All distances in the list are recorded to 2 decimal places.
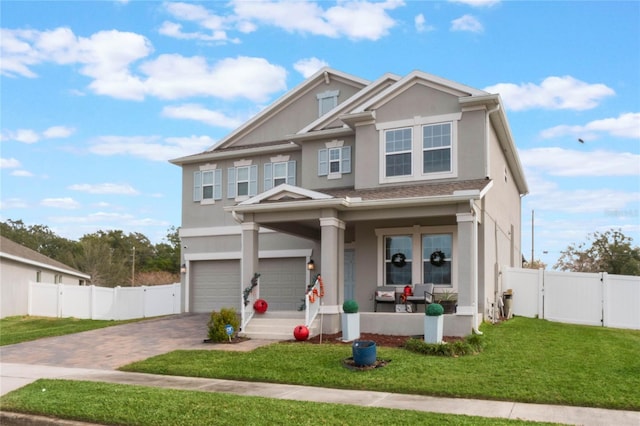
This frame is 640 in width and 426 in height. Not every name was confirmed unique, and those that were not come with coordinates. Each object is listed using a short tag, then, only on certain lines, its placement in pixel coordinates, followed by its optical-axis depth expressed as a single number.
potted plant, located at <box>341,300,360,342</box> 13.98
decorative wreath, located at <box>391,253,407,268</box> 17.14
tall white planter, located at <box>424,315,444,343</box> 12.87
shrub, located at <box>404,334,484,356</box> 11.91
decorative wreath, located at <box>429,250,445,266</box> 16.61
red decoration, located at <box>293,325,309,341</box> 14.23
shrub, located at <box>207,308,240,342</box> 14.70
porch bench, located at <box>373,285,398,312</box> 16.67
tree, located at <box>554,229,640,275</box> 37.03
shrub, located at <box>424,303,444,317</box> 12.87
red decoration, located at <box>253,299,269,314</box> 15.95
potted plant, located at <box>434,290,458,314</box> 15.74
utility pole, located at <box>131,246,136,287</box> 49.53
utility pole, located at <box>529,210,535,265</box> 44.84
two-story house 15.42
